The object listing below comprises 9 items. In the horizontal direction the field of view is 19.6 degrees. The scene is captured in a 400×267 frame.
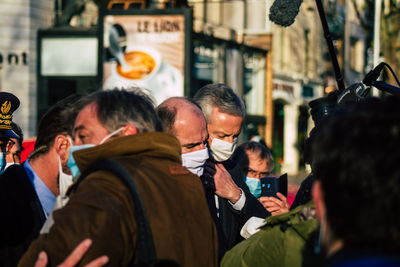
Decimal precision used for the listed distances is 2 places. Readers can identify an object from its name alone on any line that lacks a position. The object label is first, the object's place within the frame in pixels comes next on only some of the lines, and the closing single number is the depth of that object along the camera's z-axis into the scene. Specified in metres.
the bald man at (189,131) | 6.02
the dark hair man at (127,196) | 3.68
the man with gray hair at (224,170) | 6.59
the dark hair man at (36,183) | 4.43
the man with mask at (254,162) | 9.69
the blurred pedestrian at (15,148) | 9.00
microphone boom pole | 6.23
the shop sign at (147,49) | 28.37
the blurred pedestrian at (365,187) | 2.65
